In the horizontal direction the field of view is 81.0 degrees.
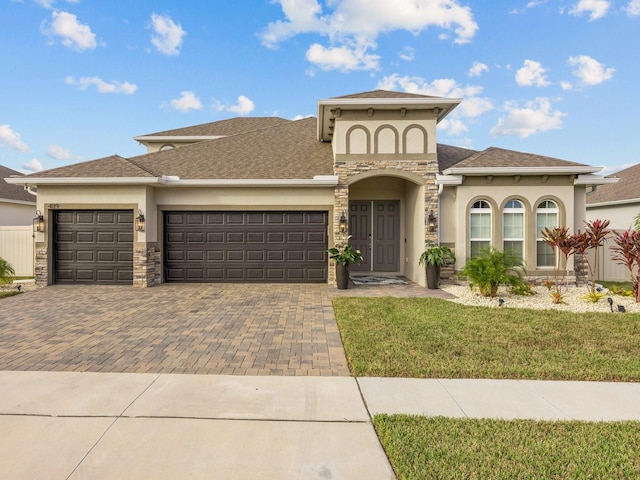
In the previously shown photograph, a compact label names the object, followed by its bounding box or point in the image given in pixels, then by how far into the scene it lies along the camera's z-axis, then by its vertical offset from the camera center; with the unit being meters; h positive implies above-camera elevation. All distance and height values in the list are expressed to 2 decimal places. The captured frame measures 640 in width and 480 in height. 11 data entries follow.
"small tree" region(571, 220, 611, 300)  9.38 +0.08
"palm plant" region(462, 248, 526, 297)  9.30 -0.77
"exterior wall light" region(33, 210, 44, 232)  11.38 +0.51
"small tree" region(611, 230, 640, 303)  8.99 -0.21
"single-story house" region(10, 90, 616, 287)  11.32 +1.13
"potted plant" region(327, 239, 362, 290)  11.09 -0.70
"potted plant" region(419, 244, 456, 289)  11.04 -0.60
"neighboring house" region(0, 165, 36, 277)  13.50 +0.77
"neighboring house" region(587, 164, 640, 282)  16.72 +1.84
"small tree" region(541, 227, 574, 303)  8.96 -0.03
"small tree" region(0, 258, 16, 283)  10.75 -0.95
